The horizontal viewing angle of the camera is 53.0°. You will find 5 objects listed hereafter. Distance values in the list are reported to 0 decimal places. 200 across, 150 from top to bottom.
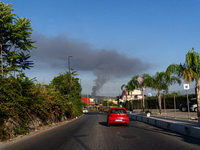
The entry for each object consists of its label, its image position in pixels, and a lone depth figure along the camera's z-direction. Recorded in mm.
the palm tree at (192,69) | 17156
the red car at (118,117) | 16448
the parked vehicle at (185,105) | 32688
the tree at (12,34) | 15562
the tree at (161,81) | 27502
